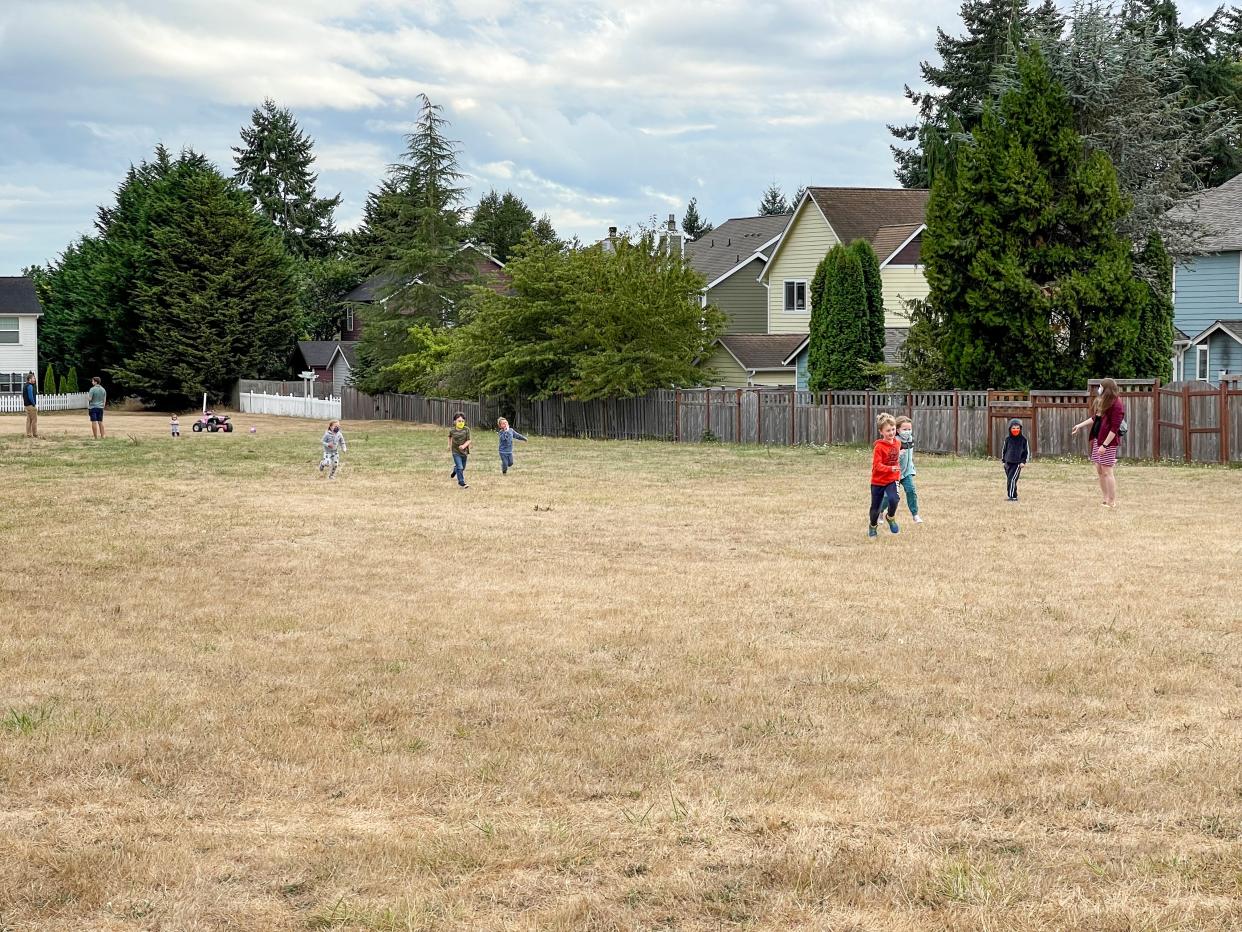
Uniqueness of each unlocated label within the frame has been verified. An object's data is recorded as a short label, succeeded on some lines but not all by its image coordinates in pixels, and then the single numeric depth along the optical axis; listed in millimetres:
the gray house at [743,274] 61438
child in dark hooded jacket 21734
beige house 55062
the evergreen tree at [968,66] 65312
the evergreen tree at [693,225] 118375
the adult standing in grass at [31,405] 41475
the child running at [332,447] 26938
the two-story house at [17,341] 74062
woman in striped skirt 20344
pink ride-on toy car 49750
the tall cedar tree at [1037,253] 34312
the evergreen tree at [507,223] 94325
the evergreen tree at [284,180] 105562
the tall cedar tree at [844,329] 42625
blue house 41781
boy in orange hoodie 17109
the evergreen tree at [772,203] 119312
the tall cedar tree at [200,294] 71812
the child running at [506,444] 27258
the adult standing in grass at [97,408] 43075
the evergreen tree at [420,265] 63344
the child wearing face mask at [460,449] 25047
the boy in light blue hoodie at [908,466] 18750
